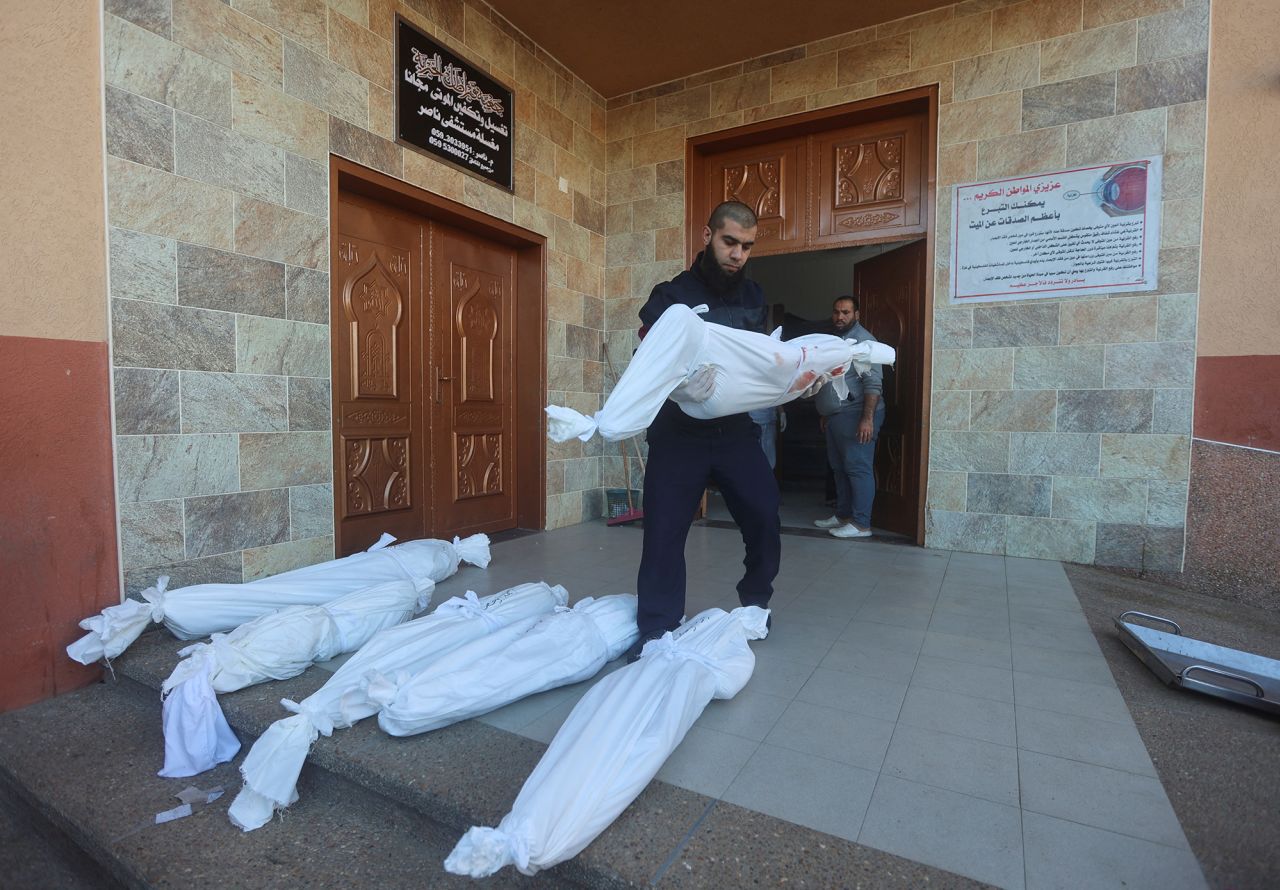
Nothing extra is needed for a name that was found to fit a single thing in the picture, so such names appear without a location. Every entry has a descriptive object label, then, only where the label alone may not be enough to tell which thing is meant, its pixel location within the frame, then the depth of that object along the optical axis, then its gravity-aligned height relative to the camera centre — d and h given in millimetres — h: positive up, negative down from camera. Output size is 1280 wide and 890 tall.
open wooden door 4504 +338
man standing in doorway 4777 -103
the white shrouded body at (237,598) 2309 -744
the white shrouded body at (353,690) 1649 -803
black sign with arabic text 3793 +1941
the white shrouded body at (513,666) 1796 -781
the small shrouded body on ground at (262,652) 1889 -803
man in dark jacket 2354 -154
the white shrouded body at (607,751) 1214 -770
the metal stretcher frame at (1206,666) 2029 -854
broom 5172 -512
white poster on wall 3770 +1140
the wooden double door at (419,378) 3707 +241
